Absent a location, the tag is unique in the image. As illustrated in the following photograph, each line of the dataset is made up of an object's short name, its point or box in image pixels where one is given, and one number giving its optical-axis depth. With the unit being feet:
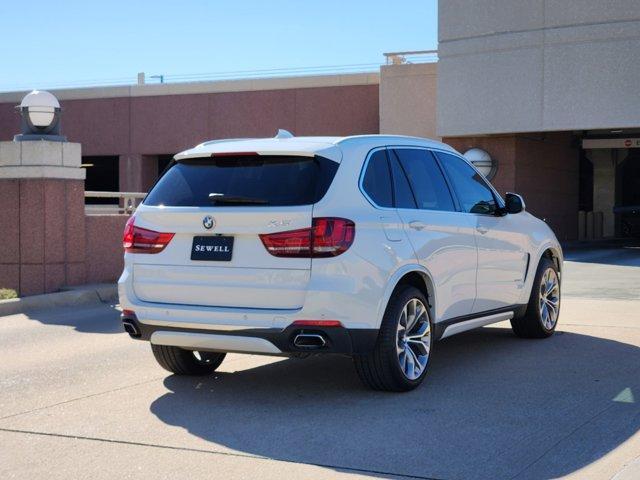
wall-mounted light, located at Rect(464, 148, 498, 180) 96.78
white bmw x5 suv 21.42
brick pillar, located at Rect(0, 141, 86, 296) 45.21
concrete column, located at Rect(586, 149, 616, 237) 127.24
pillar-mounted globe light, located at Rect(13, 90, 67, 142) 46.29
